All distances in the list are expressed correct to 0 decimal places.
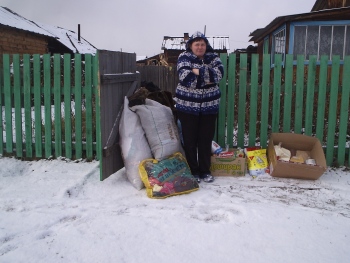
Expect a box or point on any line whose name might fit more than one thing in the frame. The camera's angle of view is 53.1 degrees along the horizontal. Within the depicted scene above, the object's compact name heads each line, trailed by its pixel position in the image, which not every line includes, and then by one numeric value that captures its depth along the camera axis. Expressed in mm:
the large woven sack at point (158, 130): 4078
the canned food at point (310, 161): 4457
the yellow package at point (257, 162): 4457
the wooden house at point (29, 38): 14734
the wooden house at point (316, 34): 11023
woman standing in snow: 3992
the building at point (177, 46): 26078
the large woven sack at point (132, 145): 3953
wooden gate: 3891
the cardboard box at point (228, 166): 4410
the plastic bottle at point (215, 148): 4508
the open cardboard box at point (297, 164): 4145
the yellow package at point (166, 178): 3664
